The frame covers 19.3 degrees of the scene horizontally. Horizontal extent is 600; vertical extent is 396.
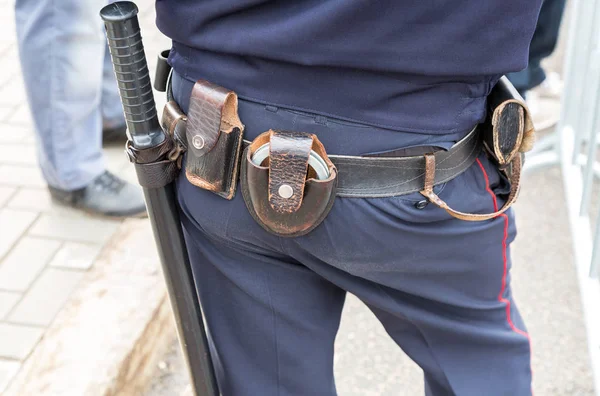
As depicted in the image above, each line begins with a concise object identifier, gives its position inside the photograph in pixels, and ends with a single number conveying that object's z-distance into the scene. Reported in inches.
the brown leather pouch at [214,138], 76.0
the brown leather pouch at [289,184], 74.9
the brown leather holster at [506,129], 77.4
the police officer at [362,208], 73.1
